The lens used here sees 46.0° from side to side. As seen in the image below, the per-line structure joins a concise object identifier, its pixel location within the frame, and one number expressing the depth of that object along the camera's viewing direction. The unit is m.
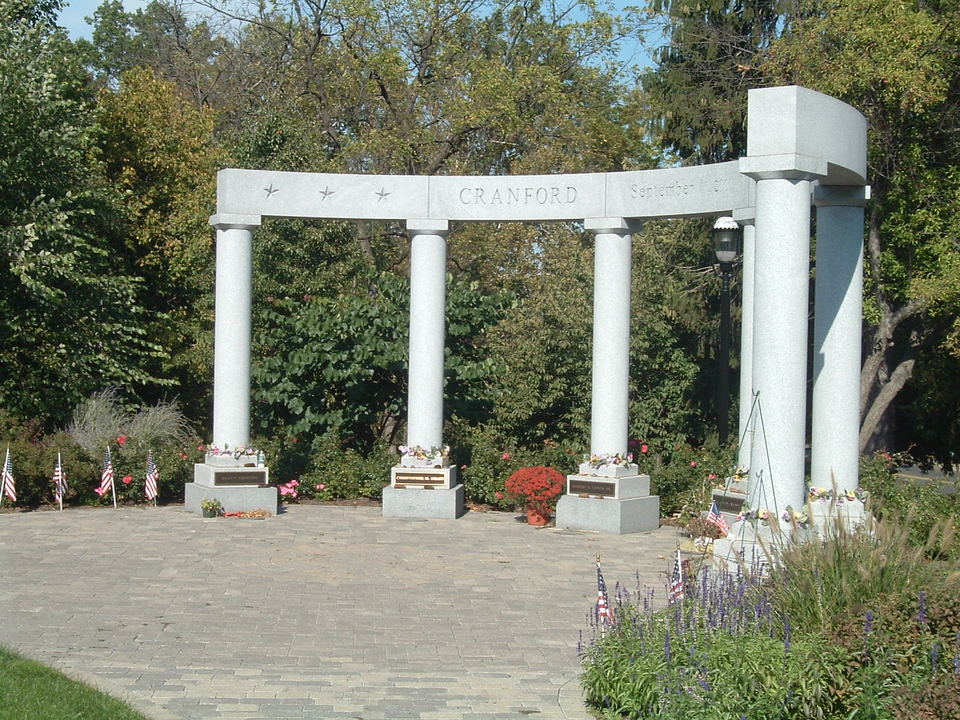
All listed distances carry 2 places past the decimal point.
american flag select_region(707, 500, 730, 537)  13.45
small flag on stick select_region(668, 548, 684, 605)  9.07
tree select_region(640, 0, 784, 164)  28.34
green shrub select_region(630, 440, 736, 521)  17.45
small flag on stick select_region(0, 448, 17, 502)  18.05
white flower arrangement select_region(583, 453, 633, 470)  17.38
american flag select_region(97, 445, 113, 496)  18.66
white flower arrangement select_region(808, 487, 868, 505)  13.24
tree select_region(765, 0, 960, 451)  20.14
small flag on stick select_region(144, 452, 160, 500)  18.77
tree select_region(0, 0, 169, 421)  22.70
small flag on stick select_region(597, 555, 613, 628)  8.53
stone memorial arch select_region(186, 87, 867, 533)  13.86
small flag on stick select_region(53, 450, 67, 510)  18.36
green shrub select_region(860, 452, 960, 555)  13.48
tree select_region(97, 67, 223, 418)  28.09
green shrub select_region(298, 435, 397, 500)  20.25
